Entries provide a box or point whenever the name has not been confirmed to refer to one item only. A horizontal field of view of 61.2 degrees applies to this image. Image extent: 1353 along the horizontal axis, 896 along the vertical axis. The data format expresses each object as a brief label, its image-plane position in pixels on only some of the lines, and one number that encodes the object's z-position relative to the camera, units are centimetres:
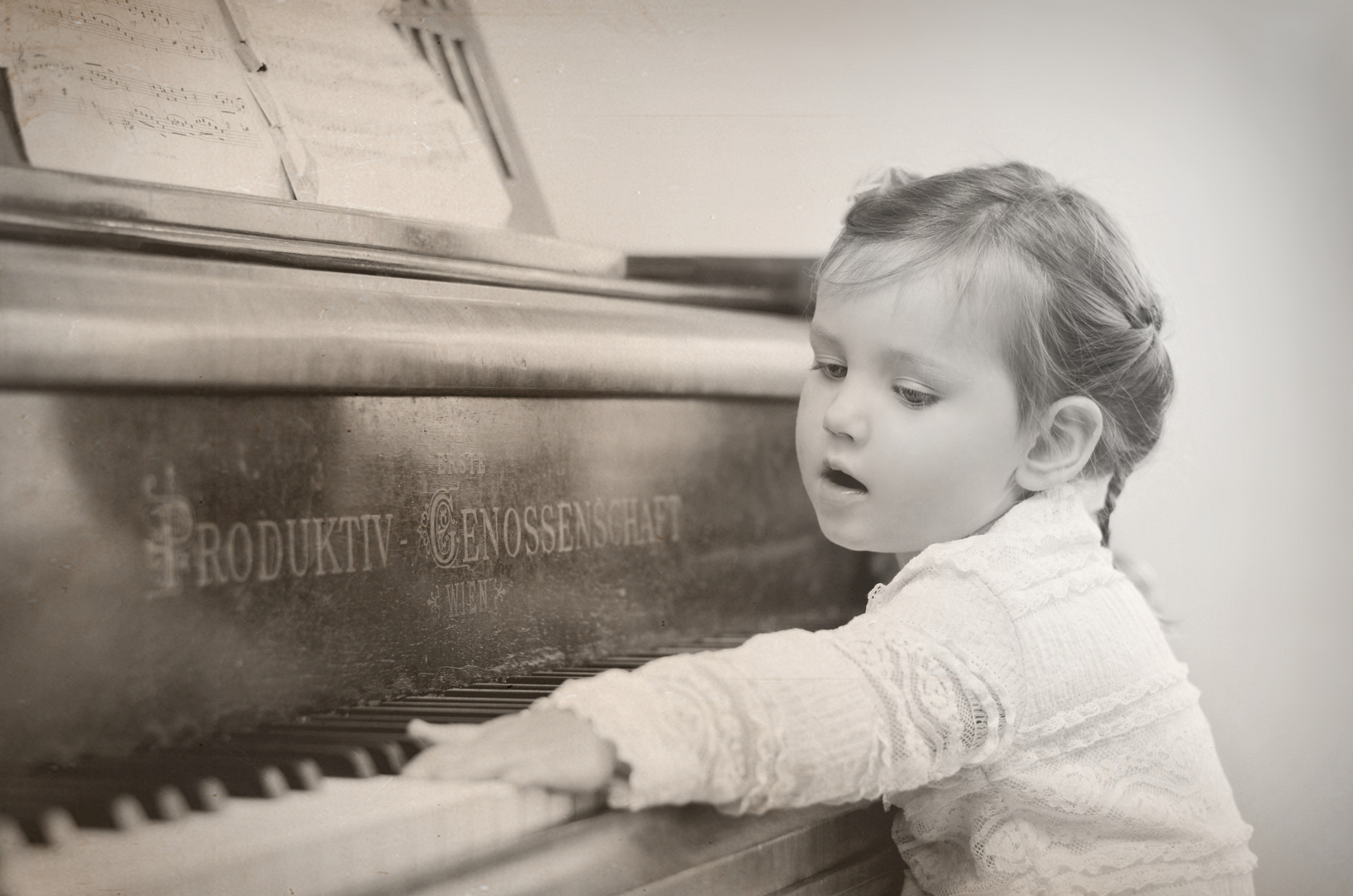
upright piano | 67
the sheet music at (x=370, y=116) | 91
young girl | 87
